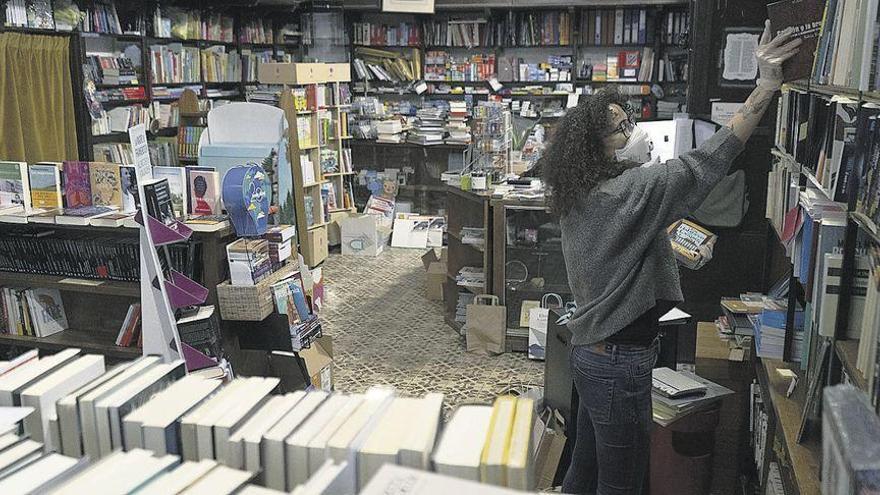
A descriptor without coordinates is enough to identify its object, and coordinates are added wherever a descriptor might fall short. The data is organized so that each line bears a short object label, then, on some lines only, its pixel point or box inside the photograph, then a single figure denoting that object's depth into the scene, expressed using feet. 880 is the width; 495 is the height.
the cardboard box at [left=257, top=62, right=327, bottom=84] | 21.85
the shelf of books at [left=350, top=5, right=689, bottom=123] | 27.76
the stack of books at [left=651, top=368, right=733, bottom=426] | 9.71
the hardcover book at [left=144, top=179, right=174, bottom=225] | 10.53
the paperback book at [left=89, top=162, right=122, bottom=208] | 11.75
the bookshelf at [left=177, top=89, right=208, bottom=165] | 20.33
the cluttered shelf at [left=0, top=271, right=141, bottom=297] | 11.73
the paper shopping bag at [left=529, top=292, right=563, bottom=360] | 15.78
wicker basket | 11.34
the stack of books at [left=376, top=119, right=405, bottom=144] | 27.86
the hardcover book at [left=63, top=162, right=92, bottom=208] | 11.85
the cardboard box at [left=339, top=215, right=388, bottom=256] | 24.89
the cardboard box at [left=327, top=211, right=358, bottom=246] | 25.44
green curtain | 18.13
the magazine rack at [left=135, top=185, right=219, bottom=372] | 10.22
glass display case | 16.30
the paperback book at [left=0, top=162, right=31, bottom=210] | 11.80
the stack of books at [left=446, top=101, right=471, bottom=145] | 27.68
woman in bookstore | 6.73
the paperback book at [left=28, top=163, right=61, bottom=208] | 11.87
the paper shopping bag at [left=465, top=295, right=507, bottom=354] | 16.15
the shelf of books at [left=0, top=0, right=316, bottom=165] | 20.07
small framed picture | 20.81
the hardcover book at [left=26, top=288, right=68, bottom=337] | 12.64
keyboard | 9.93
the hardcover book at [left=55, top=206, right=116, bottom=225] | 11.27
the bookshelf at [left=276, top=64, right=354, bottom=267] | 22.67
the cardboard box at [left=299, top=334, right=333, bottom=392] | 13.17
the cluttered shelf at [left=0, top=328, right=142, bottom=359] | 12.10
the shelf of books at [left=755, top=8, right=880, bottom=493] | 5.59
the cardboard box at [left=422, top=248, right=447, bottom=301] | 19.98
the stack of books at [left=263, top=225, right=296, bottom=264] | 11.89
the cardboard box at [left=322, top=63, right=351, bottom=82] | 24.35
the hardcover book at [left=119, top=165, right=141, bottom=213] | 11.69
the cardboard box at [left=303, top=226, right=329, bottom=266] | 22.62
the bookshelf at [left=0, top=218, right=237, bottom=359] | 11.49
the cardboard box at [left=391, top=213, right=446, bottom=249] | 26.37
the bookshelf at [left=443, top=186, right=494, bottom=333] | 16.65
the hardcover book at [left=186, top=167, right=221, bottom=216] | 11.71
